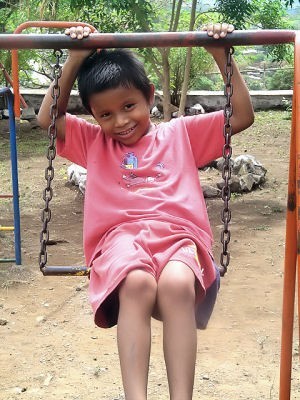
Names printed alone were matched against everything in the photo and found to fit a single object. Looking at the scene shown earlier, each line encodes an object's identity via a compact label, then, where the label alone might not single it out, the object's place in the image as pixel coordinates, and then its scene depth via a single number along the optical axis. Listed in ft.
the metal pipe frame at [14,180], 16.08
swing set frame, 7.63
